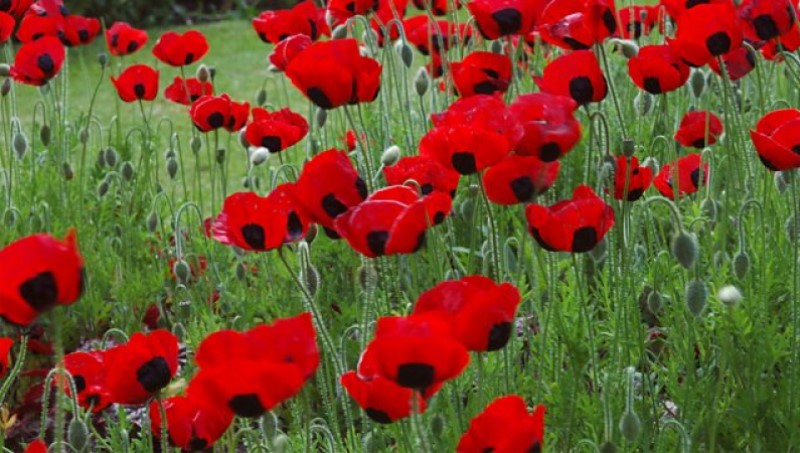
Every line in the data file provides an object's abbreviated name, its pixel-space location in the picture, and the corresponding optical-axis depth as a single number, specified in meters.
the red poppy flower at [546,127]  3.09
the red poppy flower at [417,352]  2.27
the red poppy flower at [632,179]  3.94
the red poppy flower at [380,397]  2.61
